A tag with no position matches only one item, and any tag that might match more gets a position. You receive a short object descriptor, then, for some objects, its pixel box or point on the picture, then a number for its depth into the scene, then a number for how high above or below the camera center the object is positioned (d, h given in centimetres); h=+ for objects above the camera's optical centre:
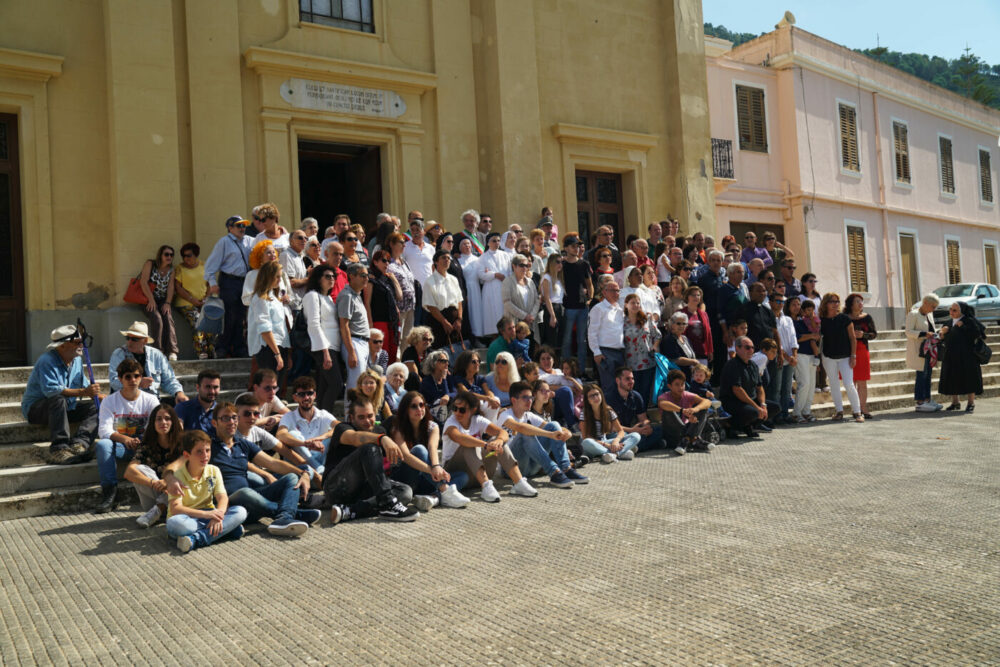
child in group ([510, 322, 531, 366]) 1005 +19
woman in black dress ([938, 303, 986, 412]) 1354 -36
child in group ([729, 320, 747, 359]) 1129 +25
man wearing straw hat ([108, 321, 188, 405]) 794 +18
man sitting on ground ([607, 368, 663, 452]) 997 -61
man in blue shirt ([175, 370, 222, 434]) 726 -24
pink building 2344 +525
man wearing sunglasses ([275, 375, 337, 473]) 727 -48
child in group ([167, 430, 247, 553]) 601 -91
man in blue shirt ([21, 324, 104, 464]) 758 -11
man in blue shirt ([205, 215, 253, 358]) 1021 +117
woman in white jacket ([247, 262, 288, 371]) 848 +51
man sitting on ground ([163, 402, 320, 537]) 633 -82
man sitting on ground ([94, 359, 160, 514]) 706 -36
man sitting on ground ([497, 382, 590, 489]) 798 -77
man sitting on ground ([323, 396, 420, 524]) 680 -87
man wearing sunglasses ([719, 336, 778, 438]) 1062 -54
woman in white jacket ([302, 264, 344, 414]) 848 +37
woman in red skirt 1263 +7
